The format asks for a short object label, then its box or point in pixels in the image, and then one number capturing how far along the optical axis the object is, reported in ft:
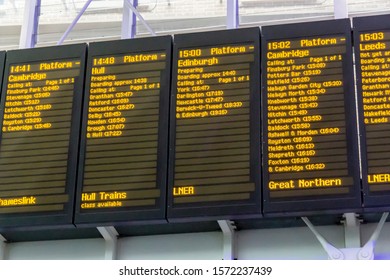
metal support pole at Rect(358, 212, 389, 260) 20.43
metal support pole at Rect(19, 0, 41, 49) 26.43
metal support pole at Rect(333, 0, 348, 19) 23.54
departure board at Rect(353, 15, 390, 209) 19.79
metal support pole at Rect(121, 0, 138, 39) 26.09
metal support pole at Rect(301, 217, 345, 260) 20.62
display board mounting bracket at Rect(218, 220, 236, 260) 21.62
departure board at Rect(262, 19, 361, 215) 20.04
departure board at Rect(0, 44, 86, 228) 21.77
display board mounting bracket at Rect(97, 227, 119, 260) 22.46
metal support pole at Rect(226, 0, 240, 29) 24.45
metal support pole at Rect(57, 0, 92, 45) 25.55
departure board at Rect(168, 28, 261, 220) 20.59
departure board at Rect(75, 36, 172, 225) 21.16
